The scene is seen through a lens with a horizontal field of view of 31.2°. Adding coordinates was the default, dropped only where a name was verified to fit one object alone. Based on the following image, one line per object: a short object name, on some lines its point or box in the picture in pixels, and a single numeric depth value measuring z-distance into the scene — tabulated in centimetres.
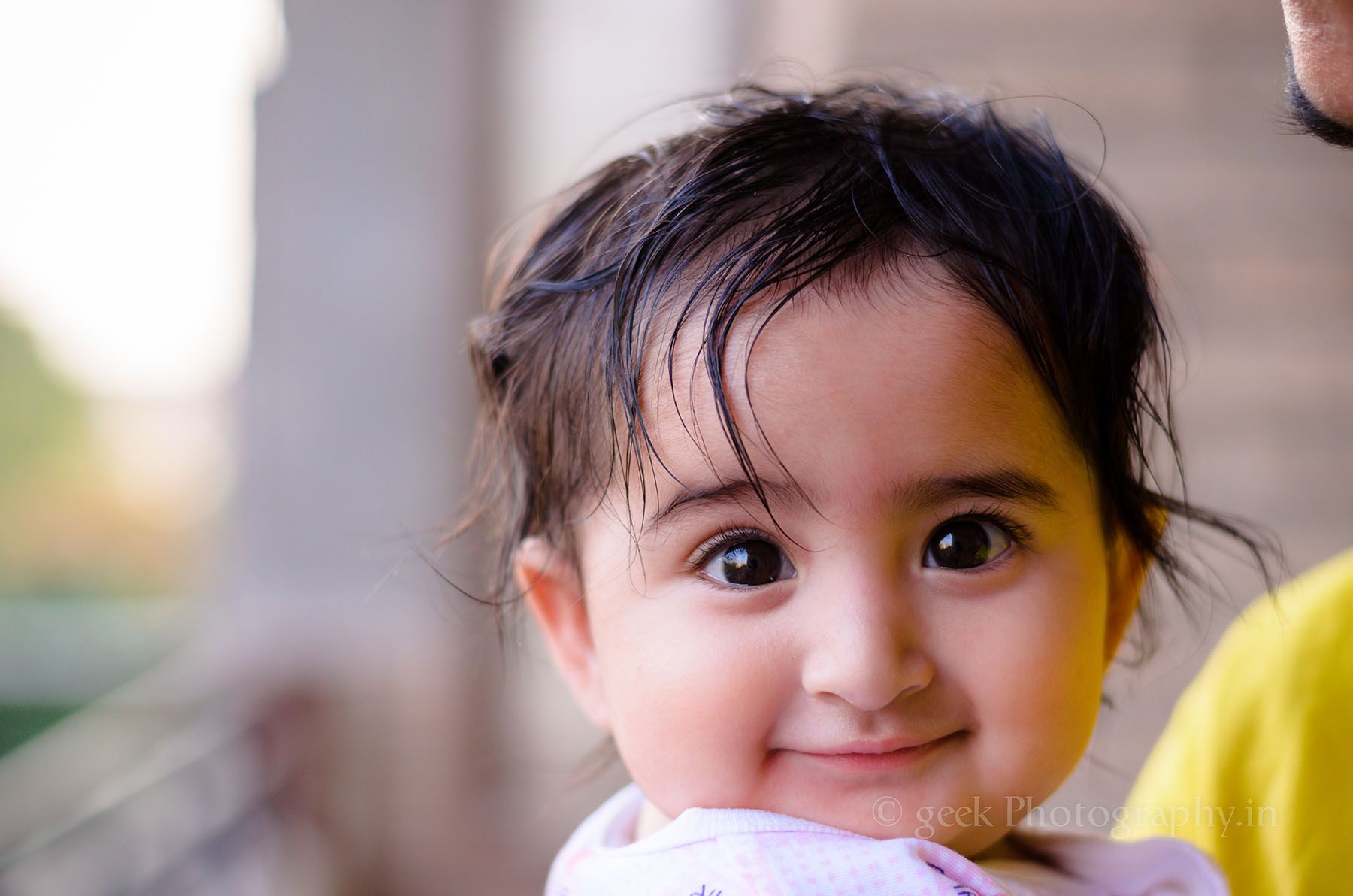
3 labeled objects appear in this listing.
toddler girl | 47
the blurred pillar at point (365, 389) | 160
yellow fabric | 53
